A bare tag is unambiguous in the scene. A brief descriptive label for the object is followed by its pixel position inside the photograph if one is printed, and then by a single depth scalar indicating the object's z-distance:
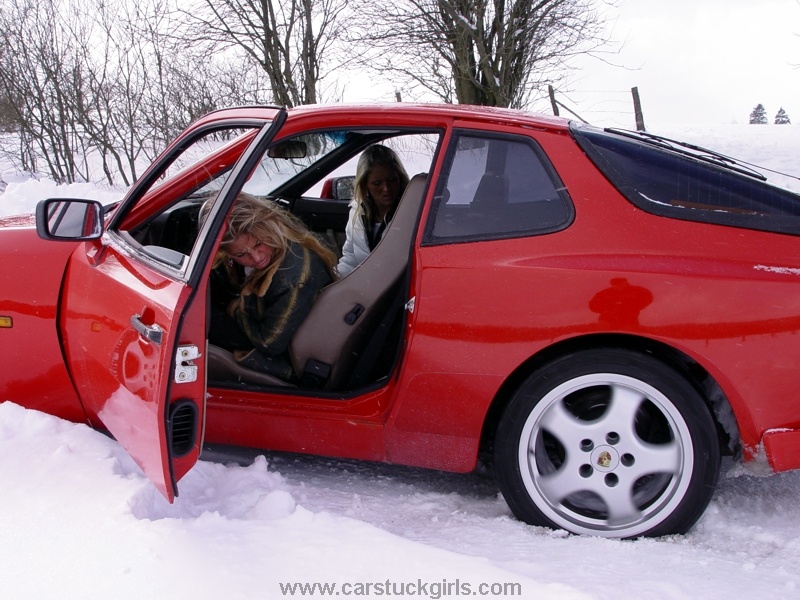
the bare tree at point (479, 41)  13.85
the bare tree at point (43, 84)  13.55
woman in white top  3.70
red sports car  2.28
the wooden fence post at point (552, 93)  13.93
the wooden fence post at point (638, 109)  15.69
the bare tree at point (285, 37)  14.76
